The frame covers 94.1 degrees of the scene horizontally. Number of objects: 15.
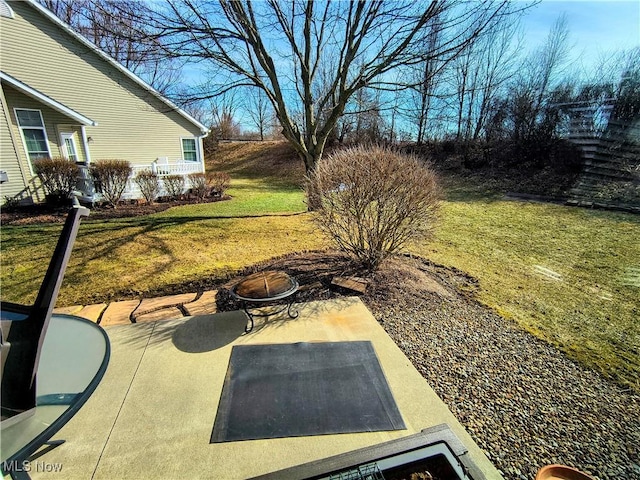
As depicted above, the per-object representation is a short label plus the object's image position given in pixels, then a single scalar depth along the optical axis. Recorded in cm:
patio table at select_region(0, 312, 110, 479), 115
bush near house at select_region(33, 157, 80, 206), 930
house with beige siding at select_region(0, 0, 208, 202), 962
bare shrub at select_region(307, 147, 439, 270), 396
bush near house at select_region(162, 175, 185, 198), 1148
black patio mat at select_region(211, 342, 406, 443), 206
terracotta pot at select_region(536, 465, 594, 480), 170
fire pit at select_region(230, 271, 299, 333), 304
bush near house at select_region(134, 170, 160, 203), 1056
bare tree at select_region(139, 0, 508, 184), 609
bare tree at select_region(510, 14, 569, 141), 1396
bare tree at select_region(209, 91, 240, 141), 3247
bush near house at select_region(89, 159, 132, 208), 954
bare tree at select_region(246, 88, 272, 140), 3391
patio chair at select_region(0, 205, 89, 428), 117
